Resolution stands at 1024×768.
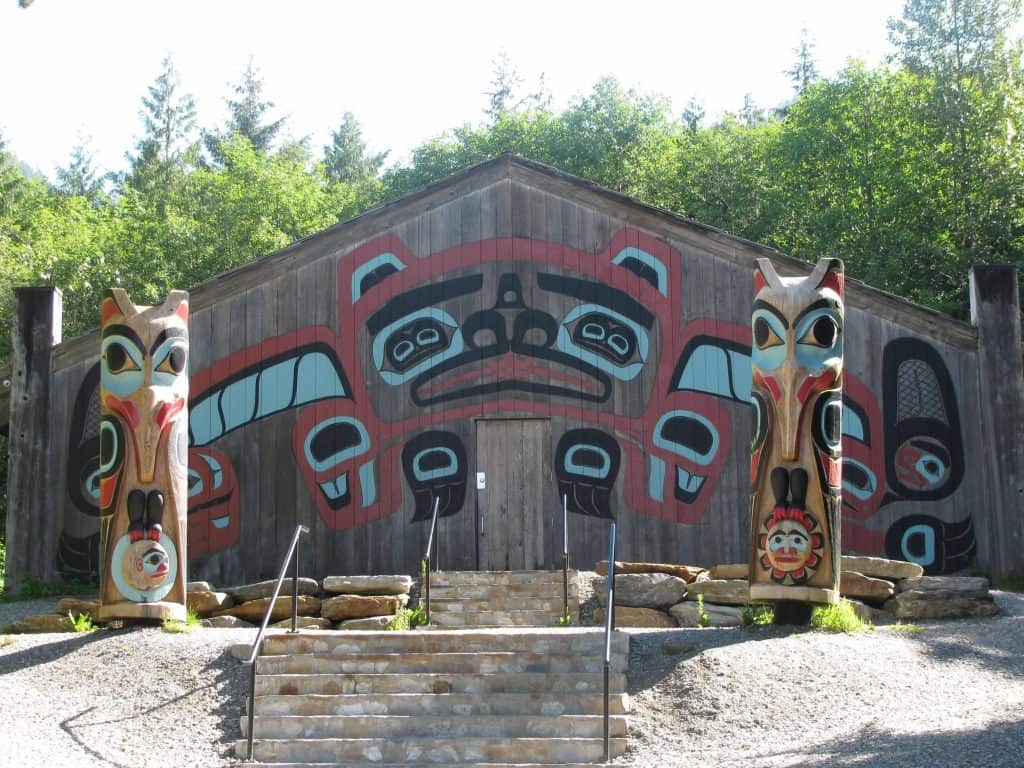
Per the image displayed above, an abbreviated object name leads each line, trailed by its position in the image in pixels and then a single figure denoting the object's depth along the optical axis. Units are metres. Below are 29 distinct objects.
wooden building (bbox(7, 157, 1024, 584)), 17.72
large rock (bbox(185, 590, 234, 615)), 15.53
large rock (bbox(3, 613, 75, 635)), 14.20
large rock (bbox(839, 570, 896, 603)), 14.70
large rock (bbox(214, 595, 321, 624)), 15.48
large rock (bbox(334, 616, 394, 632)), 15.06
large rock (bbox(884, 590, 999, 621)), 14.15
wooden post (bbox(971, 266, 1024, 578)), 17.28
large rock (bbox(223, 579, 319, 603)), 15.73
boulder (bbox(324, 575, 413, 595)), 15.58
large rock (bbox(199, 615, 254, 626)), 15.27
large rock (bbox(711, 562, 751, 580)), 15.83
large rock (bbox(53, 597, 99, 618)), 14.69
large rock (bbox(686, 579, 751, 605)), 15.25
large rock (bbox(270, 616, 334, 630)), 15.14
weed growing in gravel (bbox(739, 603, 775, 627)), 13.19
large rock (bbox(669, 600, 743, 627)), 15.11
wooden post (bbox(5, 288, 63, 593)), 17.86
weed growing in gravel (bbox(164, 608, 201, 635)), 13.25
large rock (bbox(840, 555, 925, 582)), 14.94
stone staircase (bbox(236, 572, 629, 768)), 10.32
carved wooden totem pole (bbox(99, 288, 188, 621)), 13.34
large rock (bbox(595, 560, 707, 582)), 16.25
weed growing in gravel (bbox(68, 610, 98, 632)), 13.76
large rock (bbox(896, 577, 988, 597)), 14.25
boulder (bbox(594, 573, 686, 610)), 15.48
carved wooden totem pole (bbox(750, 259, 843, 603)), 12.71
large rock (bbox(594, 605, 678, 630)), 15.34
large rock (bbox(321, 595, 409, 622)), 15.35
